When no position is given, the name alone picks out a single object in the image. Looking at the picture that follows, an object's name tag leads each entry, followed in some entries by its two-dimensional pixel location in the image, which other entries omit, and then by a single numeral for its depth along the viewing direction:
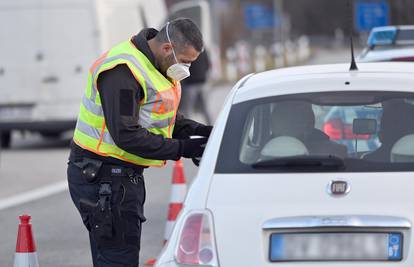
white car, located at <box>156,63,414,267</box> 9.66
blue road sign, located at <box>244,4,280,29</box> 116.81
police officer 11.77
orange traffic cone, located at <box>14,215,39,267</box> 13.74
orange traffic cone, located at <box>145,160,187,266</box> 18.53
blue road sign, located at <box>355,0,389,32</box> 58.41
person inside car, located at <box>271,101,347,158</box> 10.69
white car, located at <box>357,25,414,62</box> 20.65
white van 36.56
